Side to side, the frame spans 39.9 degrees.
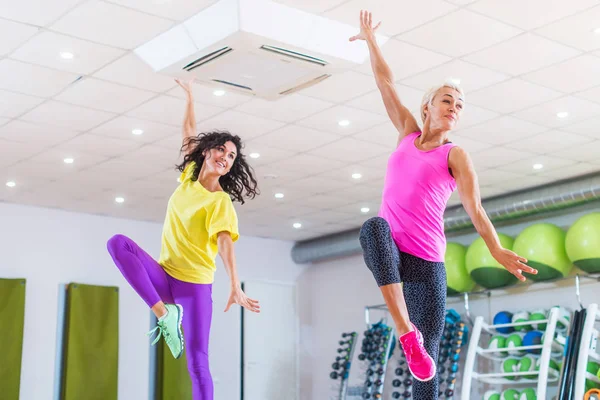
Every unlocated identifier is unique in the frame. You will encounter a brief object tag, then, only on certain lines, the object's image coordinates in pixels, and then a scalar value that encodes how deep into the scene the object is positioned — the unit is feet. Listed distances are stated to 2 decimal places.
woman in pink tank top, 8.91
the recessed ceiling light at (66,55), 18.86
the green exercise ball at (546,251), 28.60
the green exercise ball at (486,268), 30.25
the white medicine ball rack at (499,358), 27.55
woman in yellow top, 11.30
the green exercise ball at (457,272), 32.12
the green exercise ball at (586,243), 27.22
